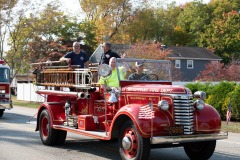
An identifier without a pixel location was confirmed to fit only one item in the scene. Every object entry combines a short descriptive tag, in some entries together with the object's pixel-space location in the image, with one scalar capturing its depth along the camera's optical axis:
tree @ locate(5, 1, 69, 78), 40.59
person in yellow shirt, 9.22
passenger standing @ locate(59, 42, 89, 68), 11.04
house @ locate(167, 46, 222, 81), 55.53
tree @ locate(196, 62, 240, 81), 46.06
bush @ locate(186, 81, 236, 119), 18.70
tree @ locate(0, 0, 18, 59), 39.11
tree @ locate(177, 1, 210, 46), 66.25
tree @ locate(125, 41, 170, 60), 37.75
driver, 9.37
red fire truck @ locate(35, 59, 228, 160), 7.84
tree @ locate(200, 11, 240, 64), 59.28
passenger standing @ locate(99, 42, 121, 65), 10.17
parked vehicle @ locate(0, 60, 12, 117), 20.62
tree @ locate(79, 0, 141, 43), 57.59
